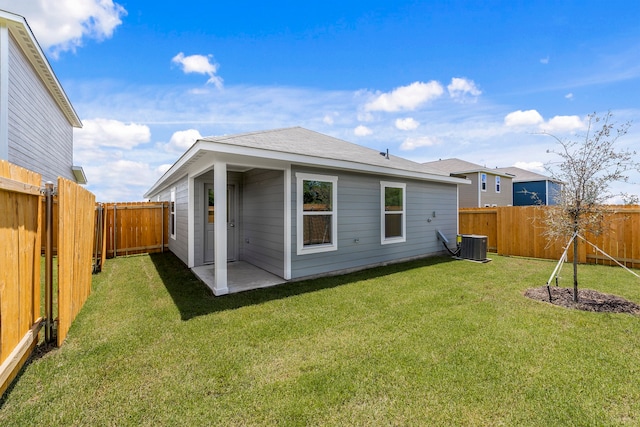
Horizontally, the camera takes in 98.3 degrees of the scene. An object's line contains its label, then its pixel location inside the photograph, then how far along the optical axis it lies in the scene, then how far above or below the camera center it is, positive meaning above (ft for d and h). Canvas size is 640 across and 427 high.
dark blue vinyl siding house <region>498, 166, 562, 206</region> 71.51 +6.96
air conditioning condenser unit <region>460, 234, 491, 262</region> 25.94 -3.31
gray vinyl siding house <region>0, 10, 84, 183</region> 21.20 +10.82
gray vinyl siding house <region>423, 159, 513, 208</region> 61.36 +6.46
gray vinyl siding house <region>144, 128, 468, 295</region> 17.01 +0.66
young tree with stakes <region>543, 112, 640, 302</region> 14.06 +2.17
